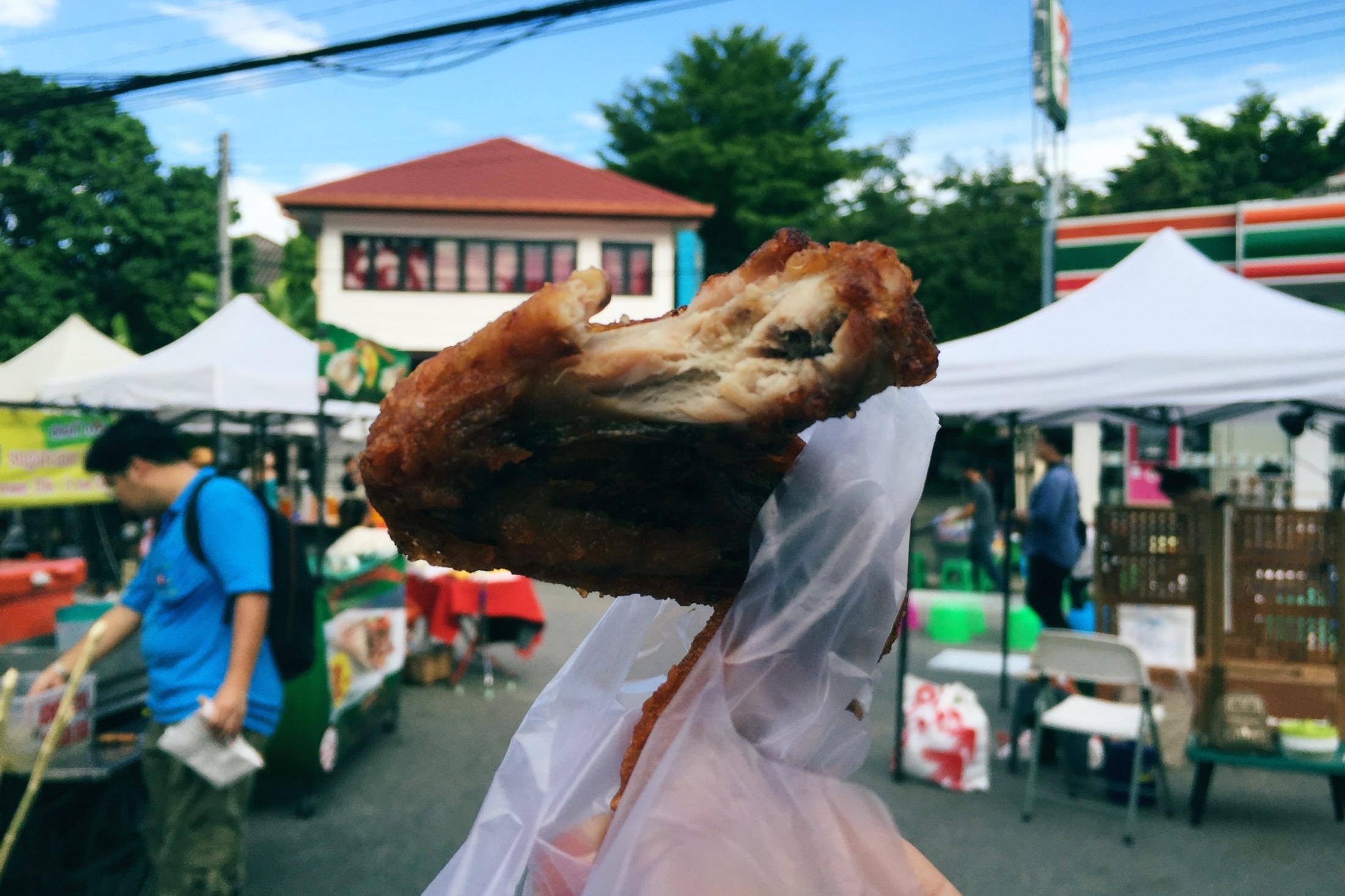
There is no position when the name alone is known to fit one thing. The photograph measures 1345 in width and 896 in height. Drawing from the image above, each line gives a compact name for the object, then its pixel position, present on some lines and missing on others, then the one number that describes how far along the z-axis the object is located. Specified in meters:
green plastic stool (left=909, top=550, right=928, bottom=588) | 13.55
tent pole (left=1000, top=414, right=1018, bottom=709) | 7.80
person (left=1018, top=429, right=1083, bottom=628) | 7.37
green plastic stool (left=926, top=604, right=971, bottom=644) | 10.81
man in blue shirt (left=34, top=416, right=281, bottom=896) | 3.05
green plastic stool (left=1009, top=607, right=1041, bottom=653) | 10.09
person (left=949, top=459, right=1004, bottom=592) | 12.38
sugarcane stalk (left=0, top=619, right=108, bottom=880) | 2.87
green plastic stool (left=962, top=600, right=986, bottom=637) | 11.10
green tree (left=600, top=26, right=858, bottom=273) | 30.58
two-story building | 24.78
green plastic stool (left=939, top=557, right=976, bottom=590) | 14.38
